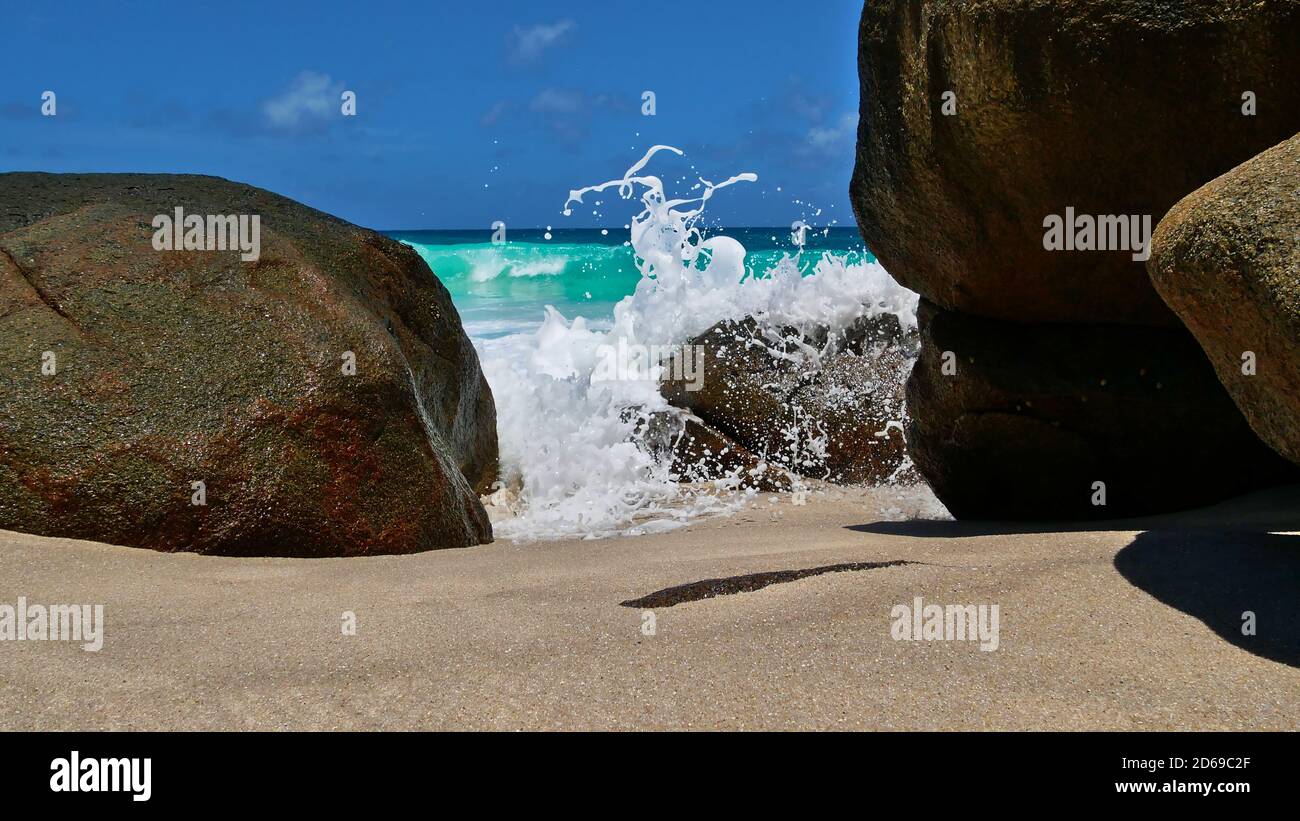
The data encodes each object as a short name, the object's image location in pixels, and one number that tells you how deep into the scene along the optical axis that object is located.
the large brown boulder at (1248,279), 2.32
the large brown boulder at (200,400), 3.84
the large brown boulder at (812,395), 7.20
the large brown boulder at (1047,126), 3.38
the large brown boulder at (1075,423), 4.04
